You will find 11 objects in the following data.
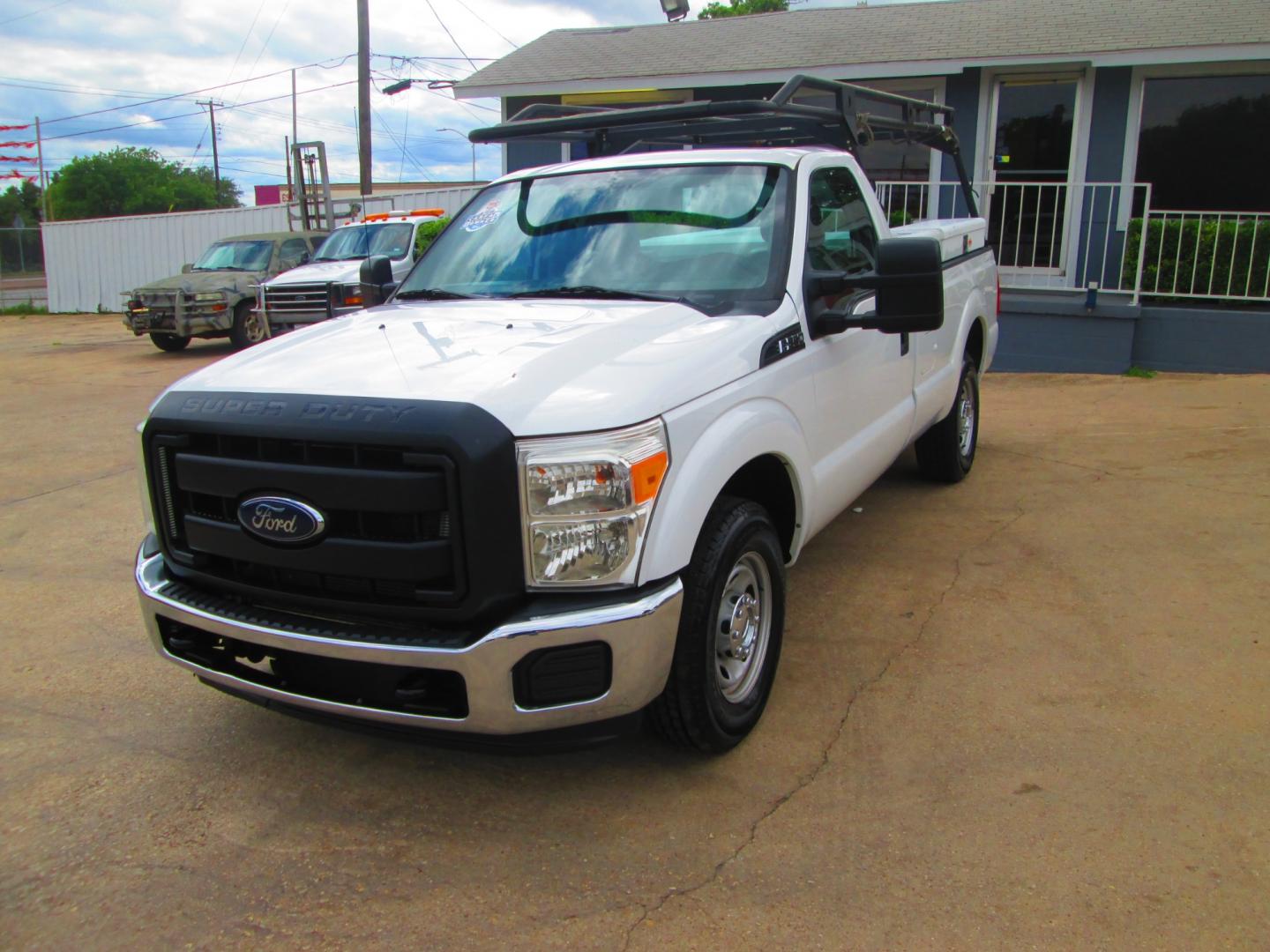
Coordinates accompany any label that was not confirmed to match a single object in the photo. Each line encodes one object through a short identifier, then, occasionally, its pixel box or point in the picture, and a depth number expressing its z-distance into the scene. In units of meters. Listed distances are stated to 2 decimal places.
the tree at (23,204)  71.56
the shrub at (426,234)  14.83
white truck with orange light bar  13.29
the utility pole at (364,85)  23.31
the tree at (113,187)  67.56
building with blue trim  10.64
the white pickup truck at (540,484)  2.66
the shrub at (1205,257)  10.51
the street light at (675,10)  17.25
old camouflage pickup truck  14.60
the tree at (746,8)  34.19
